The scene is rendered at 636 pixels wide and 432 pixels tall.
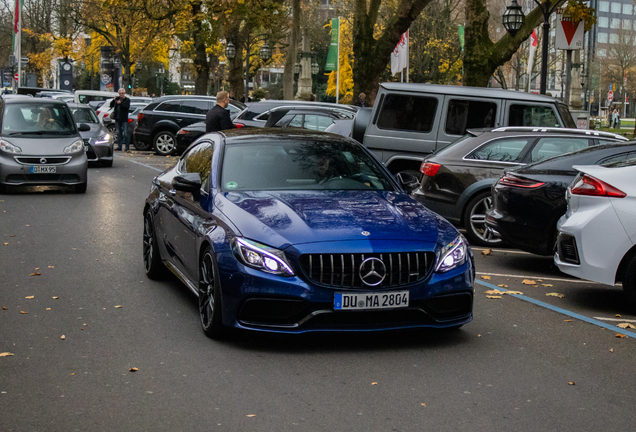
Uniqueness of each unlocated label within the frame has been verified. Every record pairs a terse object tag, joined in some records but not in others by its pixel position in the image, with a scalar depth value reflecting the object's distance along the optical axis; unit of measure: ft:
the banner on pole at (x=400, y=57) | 123.54
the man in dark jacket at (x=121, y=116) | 91.81
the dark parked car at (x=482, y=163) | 37.27
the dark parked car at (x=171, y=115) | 92.89
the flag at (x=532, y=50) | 120.16
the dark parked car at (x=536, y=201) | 30.42
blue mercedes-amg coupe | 19.20
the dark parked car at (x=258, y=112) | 77.15
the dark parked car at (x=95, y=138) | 73.51
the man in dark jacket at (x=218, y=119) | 50.52
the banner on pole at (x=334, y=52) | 128.98
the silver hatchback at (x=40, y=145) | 53.78
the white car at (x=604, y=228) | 24.40
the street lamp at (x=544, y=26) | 64.54
